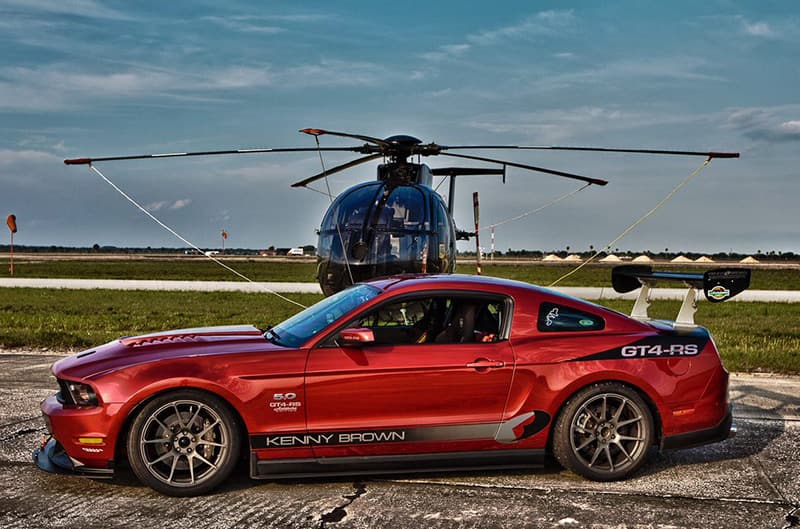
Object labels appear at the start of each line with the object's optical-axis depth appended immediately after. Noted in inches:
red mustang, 194.2
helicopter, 439.8
